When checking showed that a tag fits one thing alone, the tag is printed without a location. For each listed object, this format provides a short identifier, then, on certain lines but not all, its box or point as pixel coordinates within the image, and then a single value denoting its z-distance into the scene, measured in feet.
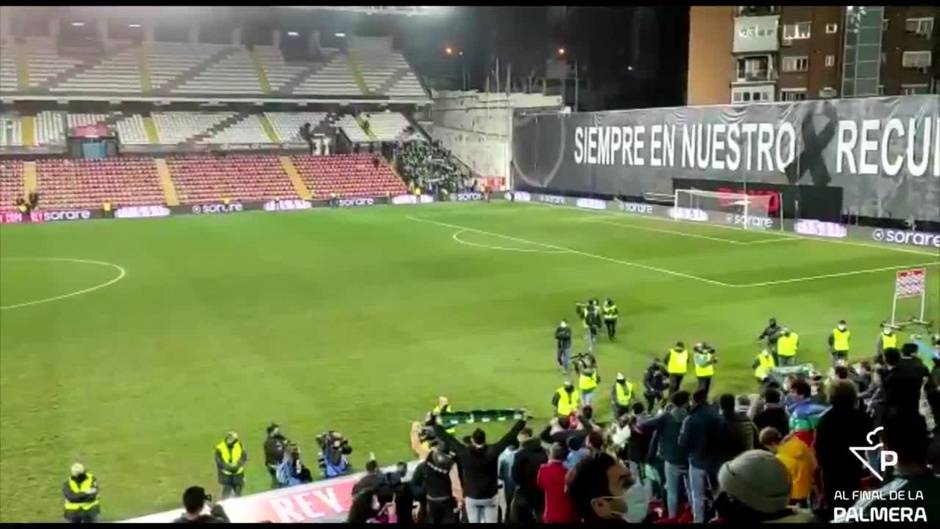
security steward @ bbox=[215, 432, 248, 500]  34.94
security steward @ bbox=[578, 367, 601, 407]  45.68
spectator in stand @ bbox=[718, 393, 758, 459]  24.30
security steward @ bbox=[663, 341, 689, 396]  48.14
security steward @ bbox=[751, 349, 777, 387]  48.04
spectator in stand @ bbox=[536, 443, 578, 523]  19.29
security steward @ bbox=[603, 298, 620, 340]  64.54
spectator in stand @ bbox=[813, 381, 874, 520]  19.06
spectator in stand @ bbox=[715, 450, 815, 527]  11.78
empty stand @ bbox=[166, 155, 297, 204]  175.63
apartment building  185.16
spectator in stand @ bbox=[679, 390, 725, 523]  24.95
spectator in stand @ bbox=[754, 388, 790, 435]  25.66
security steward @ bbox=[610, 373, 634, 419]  41.78
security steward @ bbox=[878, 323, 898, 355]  48.71
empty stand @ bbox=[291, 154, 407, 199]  186.80
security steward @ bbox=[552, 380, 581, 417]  40.81
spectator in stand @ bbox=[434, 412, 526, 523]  26.27
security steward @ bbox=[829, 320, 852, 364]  52.95
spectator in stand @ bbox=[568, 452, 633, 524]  16.07
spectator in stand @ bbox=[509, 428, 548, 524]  22.93
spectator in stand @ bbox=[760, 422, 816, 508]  20.68
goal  128.36
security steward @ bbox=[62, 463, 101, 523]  30.63
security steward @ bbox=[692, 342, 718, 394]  47.93
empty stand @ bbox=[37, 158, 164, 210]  163.32
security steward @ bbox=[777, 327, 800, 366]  52.34
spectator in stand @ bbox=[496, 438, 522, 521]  25.49
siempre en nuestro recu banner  111.14
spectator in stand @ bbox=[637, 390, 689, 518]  26.96
